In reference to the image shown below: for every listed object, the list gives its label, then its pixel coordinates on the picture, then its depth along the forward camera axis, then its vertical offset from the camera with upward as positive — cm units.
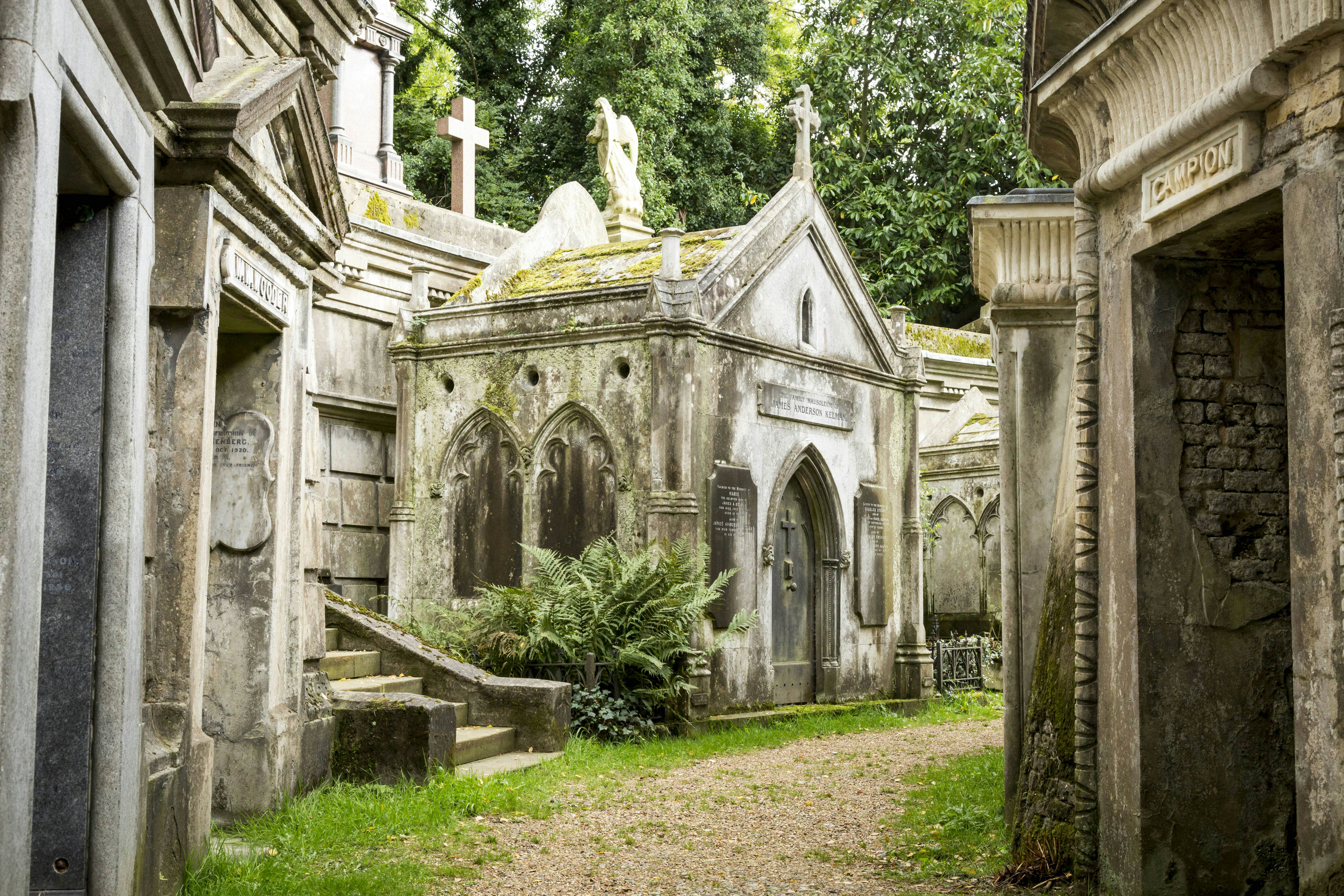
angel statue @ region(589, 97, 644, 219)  1630 +489
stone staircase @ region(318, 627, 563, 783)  824 -106
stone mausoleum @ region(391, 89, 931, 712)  1247 +127
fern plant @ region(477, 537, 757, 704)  1154 -44
